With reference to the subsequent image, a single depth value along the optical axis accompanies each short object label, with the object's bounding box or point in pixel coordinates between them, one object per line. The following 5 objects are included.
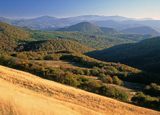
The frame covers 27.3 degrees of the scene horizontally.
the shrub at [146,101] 29.90
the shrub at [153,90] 39.28
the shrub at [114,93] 31.23
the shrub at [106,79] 46.54
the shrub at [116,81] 47.50
